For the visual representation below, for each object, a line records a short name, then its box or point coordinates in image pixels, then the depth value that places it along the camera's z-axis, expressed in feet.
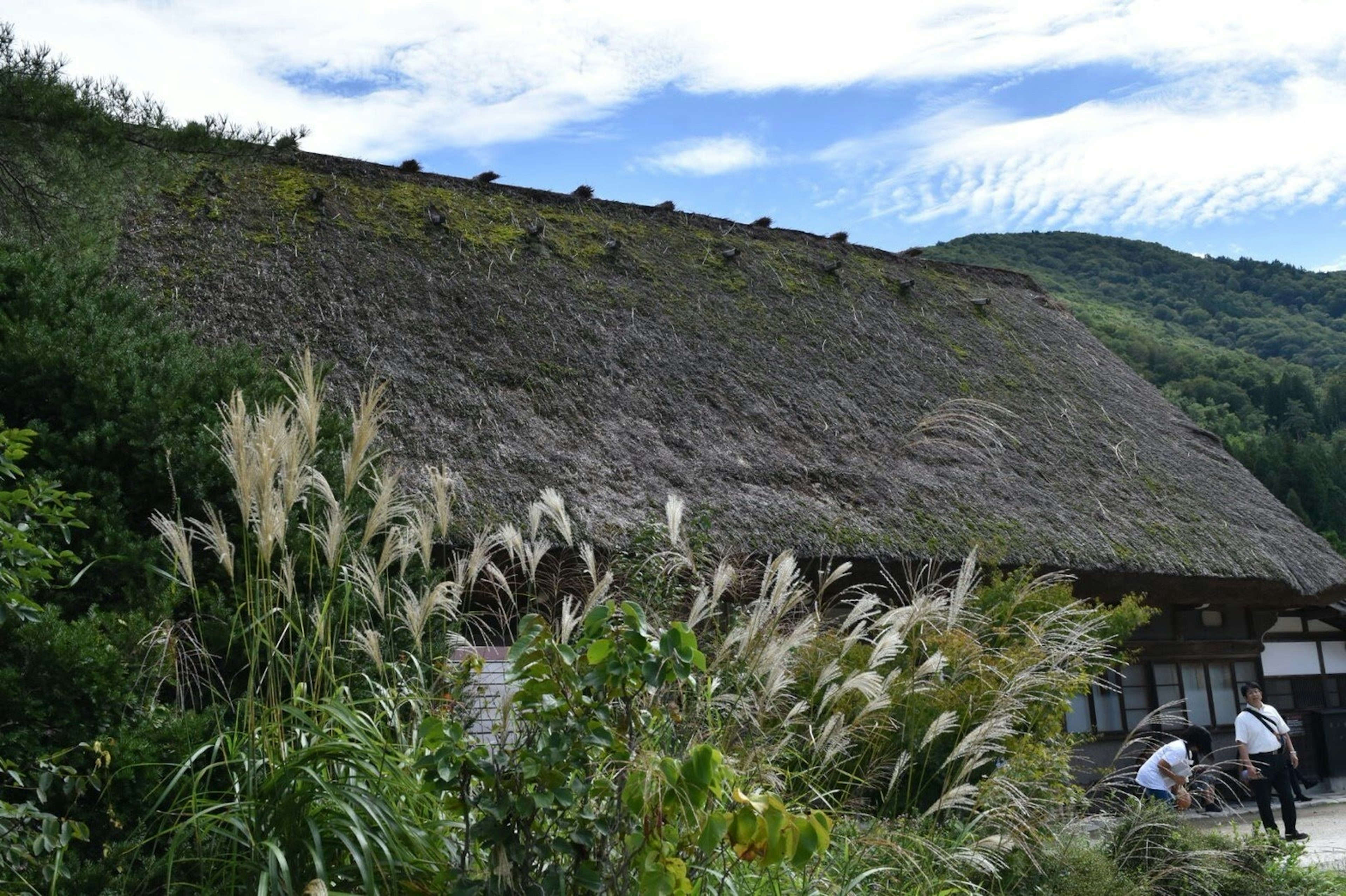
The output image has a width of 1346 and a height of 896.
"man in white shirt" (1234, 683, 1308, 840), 23.77
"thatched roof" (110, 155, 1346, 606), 22.03
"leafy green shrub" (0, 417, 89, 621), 7.99
